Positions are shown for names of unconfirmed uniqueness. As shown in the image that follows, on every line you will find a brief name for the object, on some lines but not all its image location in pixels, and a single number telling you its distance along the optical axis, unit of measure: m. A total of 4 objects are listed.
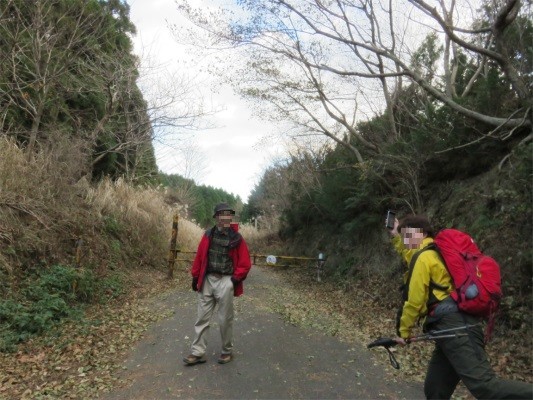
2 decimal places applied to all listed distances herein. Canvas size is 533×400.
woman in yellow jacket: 2.93
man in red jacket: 5.16
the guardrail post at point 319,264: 14.68
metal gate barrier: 12.00
